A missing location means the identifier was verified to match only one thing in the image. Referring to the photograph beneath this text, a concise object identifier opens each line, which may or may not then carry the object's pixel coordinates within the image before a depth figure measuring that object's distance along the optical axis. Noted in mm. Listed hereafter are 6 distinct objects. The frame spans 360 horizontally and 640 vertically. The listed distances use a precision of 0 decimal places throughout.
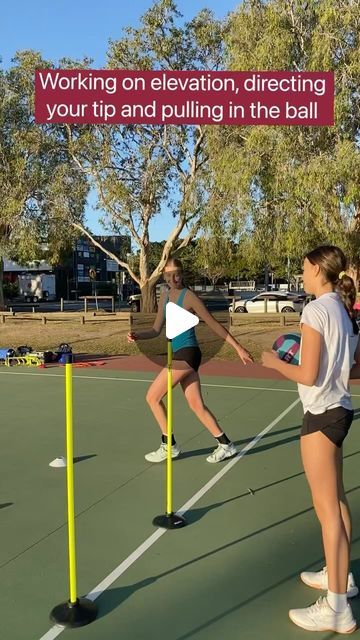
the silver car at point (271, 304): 32125
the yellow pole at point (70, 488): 2914
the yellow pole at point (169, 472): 4047
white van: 64562
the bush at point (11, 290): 65750
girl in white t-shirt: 2672
